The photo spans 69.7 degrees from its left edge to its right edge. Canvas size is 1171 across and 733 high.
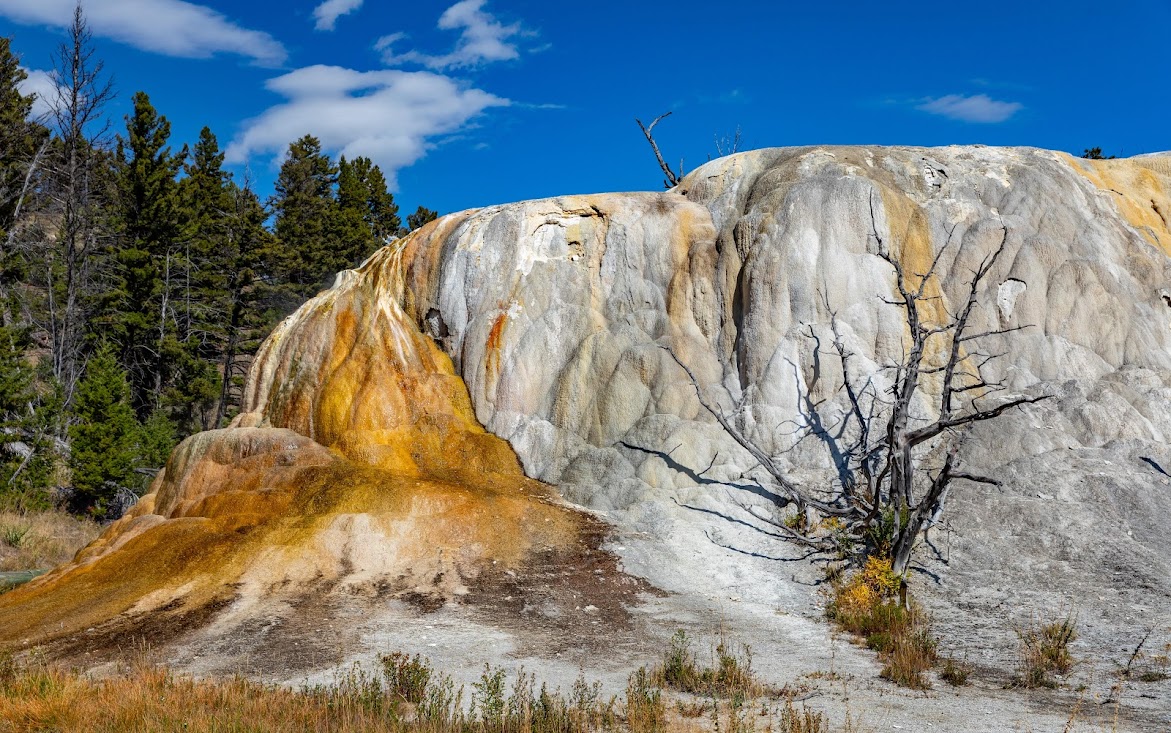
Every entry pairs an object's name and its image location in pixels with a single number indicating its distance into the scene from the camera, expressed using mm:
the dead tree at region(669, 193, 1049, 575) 13578
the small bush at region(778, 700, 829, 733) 7488
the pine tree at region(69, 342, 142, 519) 23312
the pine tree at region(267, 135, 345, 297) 42719
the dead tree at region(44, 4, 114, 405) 28003
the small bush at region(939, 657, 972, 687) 9266
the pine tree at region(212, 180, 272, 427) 36031
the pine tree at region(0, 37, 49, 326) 30016
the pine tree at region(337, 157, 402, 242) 46469
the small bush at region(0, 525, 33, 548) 20062
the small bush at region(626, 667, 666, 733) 7520
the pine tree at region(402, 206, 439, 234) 48156
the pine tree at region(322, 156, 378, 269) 44312
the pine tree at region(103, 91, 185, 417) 33656
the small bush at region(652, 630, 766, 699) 9070
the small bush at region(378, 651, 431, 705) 8836
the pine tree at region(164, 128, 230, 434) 34938
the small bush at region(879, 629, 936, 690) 9328
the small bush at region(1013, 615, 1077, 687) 9258
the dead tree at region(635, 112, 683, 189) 25281
